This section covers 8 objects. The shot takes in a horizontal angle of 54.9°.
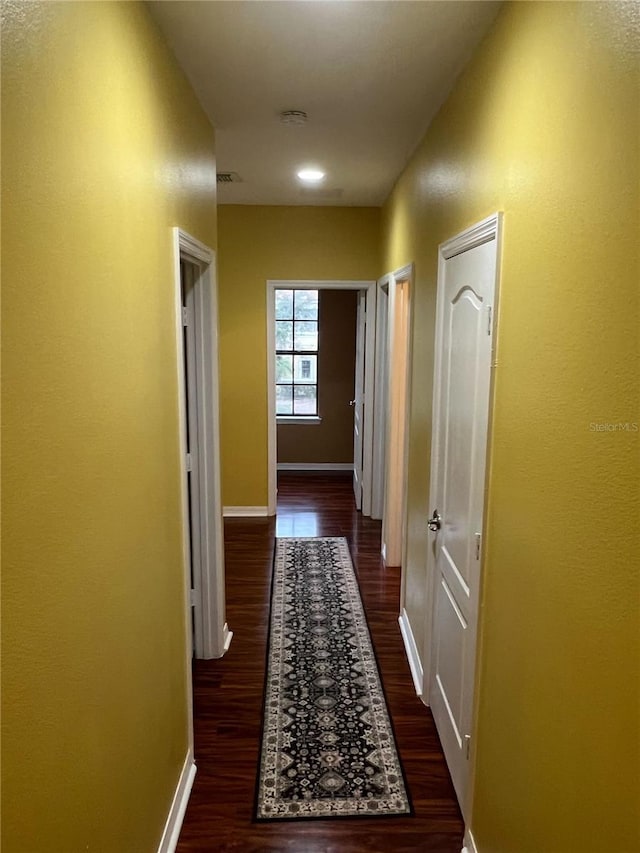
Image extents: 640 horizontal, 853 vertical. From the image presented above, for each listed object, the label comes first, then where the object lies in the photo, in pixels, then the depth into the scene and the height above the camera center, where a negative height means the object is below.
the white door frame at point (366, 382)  5.18 -0.22
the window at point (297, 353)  7.02 +0.03
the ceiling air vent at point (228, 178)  3.91 +1.14
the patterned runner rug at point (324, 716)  2.29 -1.60
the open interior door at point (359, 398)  5.46 -0.39
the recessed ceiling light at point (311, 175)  3.77 +1.13
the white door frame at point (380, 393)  4.87 -0.30
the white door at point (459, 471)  1.96 -0.41
